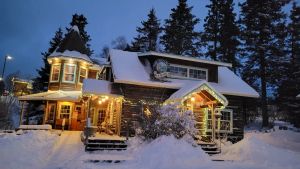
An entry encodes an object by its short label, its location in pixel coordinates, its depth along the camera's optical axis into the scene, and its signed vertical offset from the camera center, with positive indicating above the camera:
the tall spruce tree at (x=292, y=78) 32.06 +5.12
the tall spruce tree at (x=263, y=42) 32.47 +9.34
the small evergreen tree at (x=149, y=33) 43.47 +12.90
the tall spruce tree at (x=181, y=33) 39.00 +11.86
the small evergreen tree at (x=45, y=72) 35.78 +5.08
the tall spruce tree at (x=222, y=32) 36.47 +11.55
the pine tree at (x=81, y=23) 39.48 +12.89
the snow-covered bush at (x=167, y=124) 14.24 -0.41
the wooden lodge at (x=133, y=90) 18.01 +1.80
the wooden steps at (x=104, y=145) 13.89 -1.58
